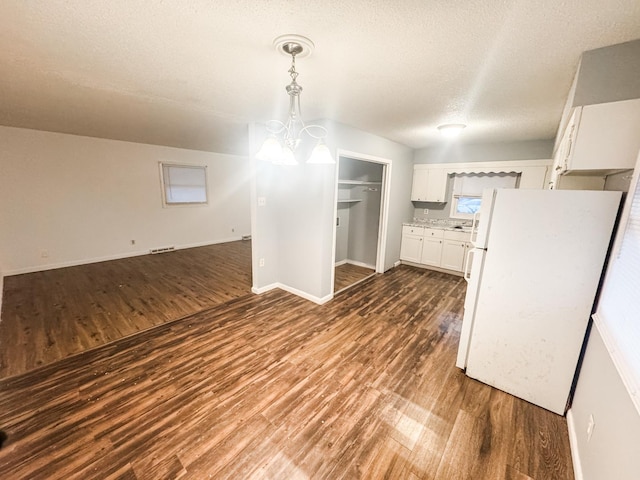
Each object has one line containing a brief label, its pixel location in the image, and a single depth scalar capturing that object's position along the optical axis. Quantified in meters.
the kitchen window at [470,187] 4.68
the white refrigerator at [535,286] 1.72
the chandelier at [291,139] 1.55
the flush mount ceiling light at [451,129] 3.33
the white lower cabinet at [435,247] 4.76
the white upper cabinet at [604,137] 1.43
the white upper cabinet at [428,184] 5.09
